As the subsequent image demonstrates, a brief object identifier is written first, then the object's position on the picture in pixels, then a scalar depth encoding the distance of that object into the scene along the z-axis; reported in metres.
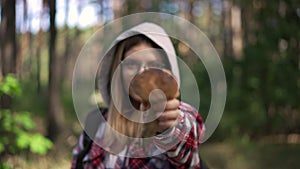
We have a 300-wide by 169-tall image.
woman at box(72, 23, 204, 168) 1.06
